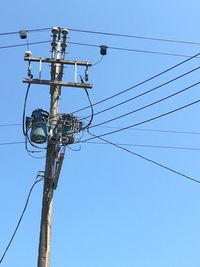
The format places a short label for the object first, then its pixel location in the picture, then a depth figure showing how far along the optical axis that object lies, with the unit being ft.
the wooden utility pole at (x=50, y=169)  55.06
